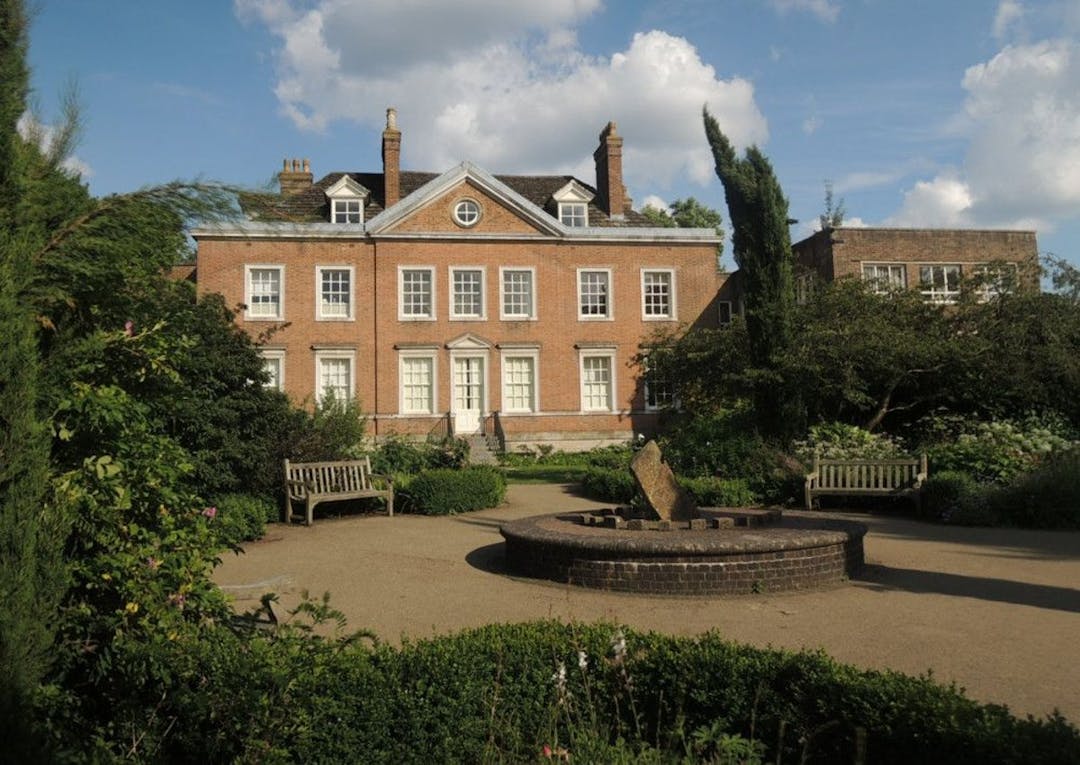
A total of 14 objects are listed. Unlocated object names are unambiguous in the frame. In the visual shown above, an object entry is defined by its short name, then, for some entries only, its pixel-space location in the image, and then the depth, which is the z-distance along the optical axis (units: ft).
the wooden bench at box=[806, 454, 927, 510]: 45.62
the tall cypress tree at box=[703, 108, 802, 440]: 58.75
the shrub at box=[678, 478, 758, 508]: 46.09
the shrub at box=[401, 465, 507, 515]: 46.93
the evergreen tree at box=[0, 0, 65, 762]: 11.71
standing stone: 30.58
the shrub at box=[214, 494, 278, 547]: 36.24
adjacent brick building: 103.86
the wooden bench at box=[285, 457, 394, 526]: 43.62
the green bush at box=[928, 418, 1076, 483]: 45.83
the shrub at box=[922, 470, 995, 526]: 40.88
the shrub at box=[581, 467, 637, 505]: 50.29
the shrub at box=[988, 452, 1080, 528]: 39.14
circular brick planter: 25.14
